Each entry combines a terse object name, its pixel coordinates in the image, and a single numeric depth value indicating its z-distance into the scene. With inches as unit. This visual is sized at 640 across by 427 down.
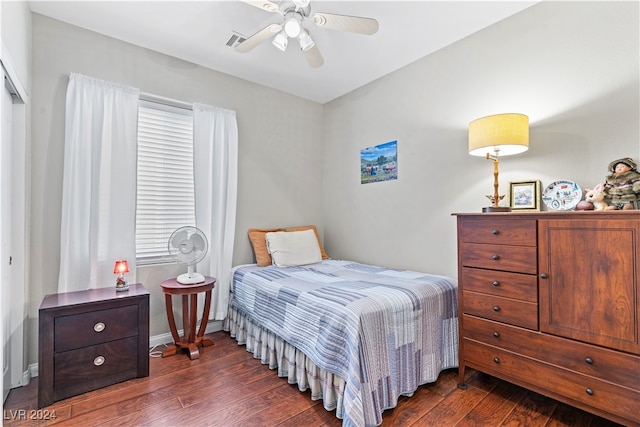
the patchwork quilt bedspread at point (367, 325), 65.1
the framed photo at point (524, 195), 82.7
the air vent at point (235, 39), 90.3
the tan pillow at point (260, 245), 124.0
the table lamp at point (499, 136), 76.3
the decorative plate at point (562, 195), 75.3
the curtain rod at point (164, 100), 105.7
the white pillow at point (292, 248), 121.6
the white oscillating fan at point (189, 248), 99.6
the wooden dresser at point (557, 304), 57.9
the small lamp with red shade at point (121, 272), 89.8
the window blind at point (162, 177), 106.7
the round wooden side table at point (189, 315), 96.2
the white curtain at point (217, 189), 114.1
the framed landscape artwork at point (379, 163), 122.7
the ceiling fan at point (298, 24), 71.1
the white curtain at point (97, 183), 89.9
